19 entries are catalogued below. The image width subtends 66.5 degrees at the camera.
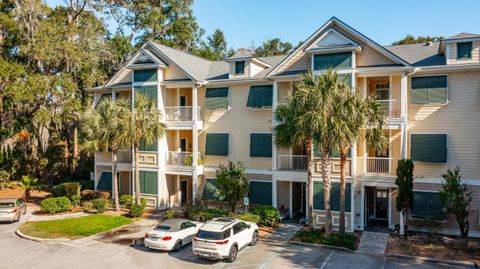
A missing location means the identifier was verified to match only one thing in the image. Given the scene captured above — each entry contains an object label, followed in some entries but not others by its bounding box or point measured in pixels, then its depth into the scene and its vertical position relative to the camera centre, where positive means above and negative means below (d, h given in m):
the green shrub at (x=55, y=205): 25.28 -4.57
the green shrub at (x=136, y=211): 24.30 -4.72
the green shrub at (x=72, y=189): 28.44 -3.86
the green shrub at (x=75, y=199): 27.58 -4.51
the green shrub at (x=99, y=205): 25.45 -4.54
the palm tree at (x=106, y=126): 24.27 +0.93
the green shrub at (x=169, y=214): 23.07 -4.73
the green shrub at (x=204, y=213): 22.56 -4.55
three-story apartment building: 20.67 +1.30
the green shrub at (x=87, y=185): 31.75 -3.96
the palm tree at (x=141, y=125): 24.28 +0.98
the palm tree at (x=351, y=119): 17.56 +1.06
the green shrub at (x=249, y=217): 21.09 -4.45
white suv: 15.82 -4.42
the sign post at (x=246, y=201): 22.83 -3.79
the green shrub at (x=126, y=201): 27.06 -4.52
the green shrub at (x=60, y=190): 29.22 -4.05
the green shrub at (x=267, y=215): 22.16 -4.56
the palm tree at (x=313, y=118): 17.66 +1.16
